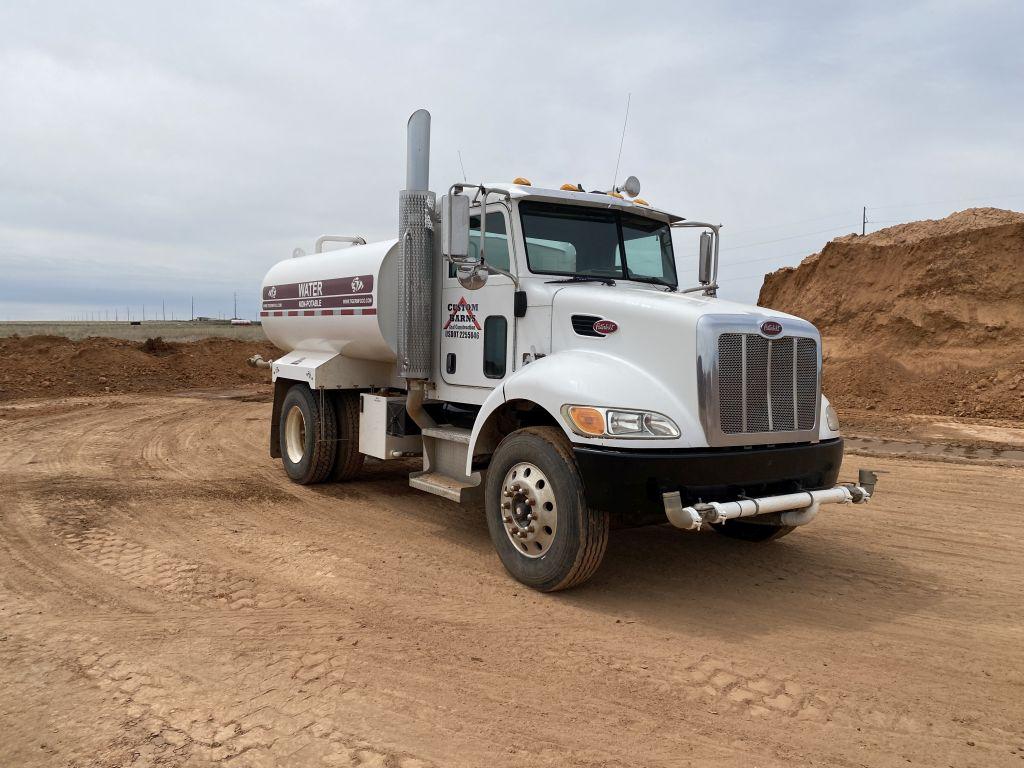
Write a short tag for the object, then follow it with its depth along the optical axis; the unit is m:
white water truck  4.80
